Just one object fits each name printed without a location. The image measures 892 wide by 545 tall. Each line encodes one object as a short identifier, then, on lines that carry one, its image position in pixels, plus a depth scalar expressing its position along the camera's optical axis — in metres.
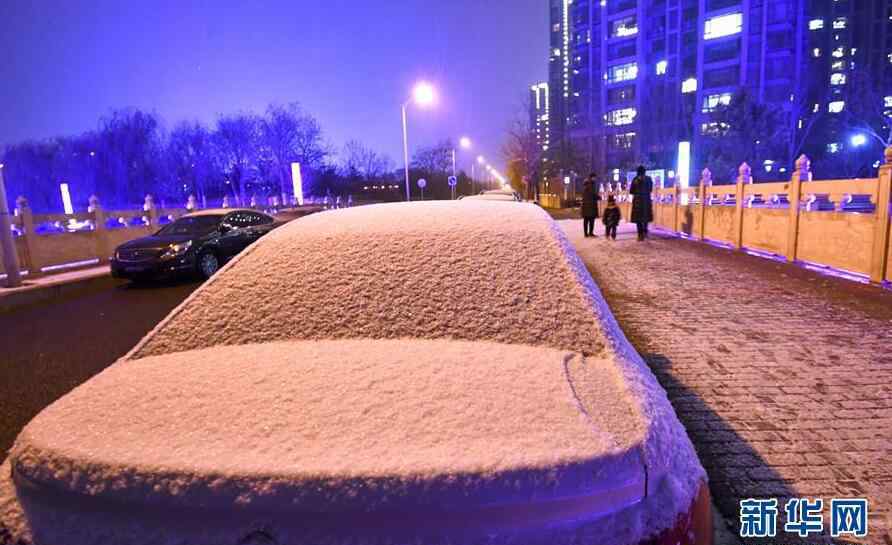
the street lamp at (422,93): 23.59
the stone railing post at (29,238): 12.21
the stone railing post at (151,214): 16.77
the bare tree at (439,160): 82.62
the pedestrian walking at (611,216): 15.37
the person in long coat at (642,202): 13.87
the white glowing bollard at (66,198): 51.56
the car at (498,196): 16.22
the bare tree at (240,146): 62.66
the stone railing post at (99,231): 14.50
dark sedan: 9.80
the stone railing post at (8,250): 9.98
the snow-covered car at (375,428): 1.04
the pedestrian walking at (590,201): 15.60
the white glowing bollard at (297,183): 44.28
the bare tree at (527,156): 57.00
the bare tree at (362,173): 80.70
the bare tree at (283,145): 62.38
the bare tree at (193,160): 63.12
